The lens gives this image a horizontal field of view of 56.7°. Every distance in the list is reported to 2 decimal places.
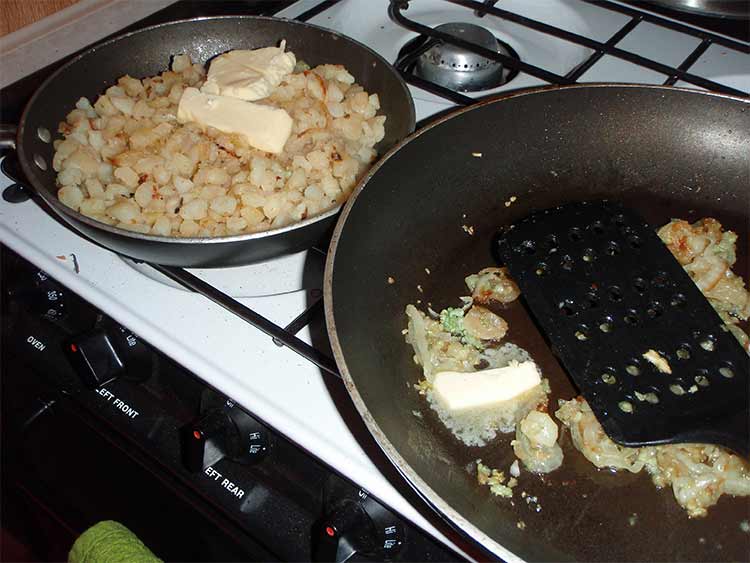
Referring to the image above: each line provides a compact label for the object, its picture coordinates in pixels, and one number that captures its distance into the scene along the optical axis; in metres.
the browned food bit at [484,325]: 0.75
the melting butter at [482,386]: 0.69
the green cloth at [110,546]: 0.79
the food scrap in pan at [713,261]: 0.77
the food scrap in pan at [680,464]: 0.64
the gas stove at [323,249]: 0.70
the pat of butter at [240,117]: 0.86
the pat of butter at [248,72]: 0.90
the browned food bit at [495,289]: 0.78
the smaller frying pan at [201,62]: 0.70
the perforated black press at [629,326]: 0.65
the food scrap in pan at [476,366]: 0.69
